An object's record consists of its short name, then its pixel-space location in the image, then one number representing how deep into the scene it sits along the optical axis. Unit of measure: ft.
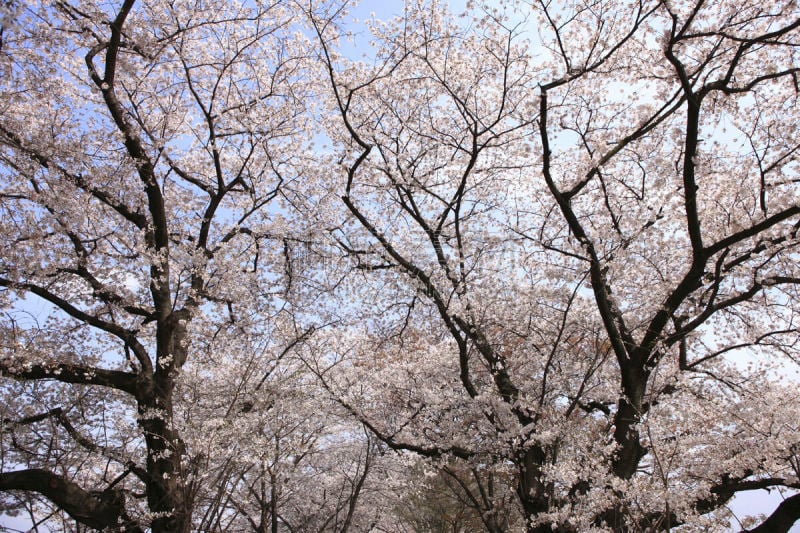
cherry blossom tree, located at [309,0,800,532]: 19.36
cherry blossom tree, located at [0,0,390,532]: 20.22
